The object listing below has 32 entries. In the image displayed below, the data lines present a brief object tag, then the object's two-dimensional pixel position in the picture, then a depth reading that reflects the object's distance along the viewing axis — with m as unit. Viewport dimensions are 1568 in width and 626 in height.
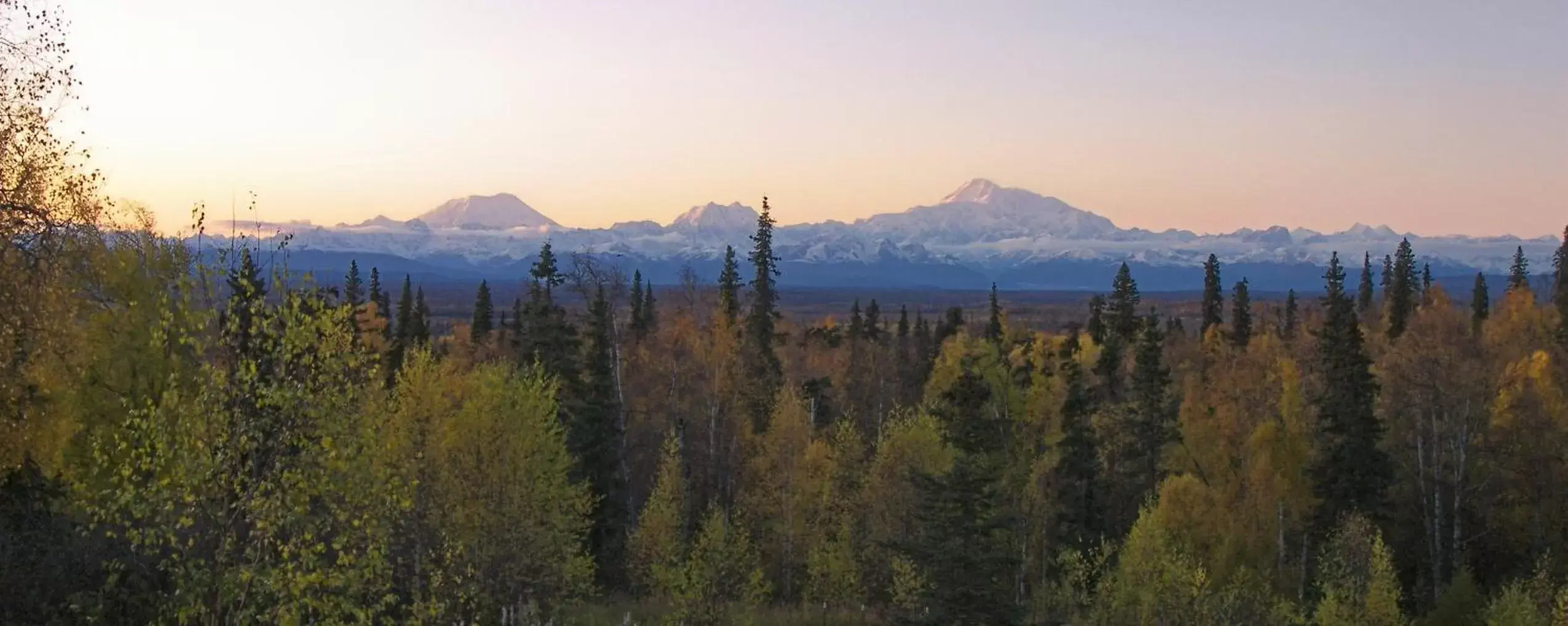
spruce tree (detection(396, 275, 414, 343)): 72.56
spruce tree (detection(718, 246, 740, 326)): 65.81
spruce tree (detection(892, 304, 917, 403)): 77.50
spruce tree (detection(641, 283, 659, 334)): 77.25
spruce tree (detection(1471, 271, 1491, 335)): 95.81
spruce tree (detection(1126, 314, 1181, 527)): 55.38
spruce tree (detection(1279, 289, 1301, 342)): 88.83
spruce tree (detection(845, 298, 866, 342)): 84.25
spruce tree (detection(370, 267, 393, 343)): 84.10
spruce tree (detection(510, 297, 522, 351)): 68.69
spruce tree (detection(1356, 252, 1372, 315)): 109.12
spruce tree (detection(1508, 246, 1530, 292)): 100.88
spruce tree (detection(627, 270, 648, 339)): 71.75
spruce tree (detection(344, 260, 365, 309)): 73.07
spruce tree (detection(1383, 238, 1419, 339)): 83.88
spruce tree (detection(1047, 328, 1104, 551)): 52.59
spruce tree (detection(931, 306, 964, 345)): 88.63
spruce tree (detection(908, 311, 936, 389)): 77.19
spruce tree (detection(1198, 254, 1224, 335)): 88.44
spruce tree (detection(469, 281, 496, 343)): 76.97
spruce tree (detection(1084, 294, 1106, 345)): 88.62
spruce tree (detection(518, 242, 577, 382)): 53.75
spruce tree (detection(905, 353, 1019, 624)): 30.77
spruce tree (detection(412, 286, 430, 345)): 71.62
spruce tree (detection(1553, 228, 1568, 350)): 72.44
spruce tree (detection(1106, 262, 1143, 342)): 86.00
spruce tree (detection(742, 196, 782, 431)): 58.09
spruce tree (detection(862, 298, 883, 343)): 88.56
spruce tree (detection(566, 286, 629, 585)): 50.78
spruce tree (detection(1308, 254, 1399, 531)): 47.56
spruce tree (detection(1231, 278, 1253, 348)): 79.88
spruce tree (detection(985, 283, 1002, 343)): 79.96
